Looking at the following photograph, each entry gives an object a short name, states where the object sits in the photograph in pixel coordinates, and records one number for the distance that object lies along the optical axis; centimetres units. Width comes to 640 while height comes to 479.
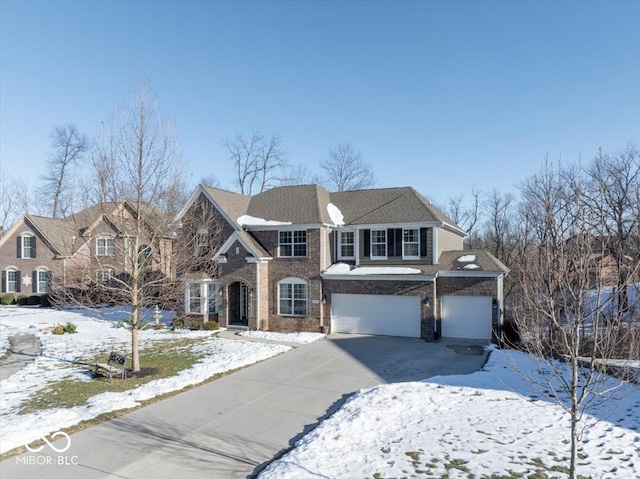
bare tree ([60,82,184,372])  1240
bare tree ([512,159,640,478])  572
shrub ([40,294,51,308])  3064
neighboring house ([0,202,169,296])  3225
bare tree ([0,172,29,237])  4471
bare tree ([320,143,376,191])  4722
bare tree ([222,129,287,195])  5038
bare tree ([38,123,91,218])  4781
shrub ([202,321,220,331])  2112
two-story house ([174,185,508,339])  1906
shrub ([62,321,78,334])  1994
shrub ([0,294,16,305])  3152
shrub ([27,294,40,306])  3112
